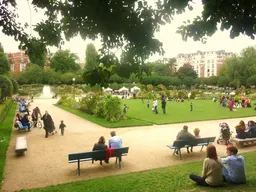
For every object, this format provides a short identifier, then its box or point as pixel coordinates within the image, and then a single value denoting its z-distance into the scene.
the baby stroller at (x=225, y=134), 12.30
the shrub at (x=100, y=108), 22.23
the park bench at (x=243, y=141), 11.67
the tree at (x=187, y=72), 103.60
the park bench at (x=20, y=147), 10.58
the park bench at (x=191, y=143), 10.20
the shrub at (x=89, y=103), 24.95
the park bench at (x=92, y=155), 8.38
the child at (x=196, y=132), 11.34
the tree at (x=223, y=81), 78.12
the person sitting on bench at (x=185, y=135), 10.73
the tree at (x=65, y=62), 94.94
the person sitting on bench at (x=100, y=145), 9.19
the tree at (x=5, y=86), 34.78
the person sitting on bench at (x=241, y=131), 11.81
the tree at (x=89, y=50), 88.51
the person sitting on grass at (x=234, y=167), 6.26
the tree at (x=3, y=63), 47.99
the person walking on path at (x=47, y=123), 14.89
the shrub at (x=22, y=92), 60.12
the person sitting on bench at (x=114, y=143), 9.86
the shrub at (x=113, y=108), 20.34
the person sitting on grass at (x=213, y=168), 6.07
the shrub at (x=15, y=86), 46.54
